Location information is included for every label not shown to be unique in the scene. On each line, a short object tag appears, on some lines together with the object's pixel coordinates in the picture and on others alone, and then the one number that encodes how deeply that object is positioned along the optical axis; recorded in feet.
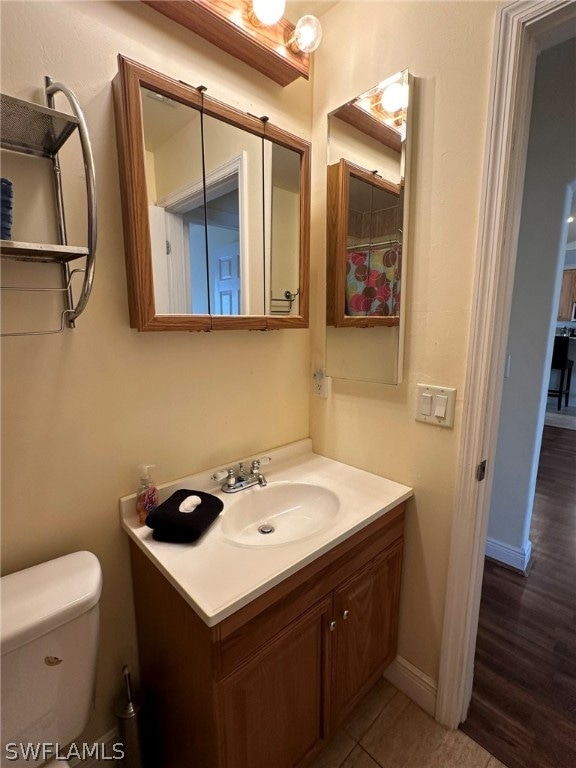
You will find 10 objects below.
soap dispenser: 3.52
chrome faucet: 4.14
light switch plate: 3.76
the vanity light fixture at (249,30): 3.31
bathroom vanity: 2.71
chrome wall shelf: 2.50
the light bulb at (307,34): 3.74
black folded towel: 3.15
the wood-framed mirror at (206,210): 3.13
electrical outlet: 4.99
